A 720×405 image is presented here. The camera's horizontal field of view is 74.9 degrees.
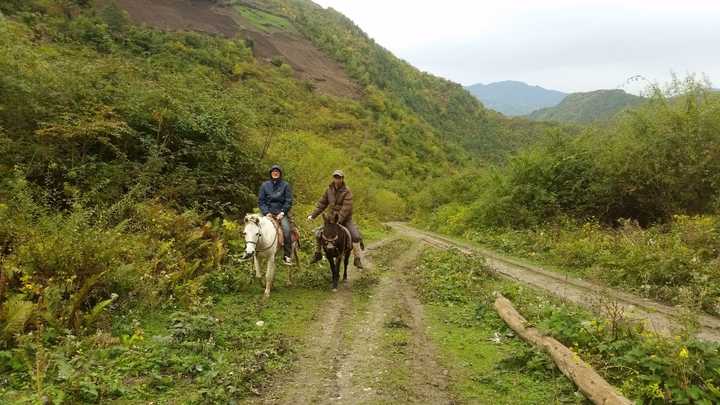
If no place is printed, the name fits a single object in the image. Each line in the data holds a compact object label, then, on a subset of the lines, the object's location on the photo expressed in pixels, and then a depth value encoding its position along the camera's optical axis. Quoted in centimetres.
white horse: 967
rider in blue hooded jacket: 1098
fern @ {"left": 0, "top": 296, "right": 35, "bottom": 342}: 590
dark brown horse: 1121
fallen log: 520
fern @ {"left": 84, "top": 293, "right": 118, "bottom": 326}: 680
